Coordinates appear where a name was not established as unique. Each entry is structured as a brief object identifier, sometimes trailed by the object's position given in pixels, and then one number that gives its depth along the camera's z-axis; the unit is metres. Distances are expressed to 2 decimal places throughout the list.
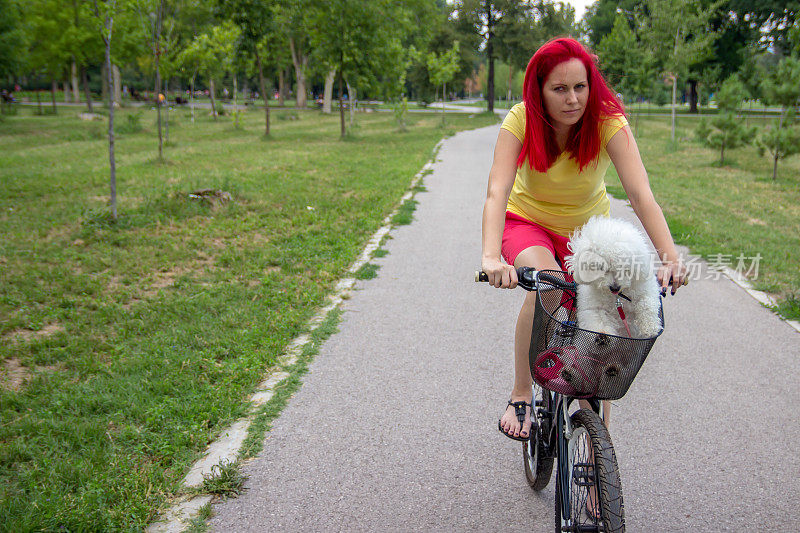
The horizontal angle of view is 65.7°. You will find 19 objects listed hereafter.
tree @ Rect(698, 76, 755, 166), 16.14
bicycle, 2.00
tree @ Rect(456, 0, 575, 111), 43.81
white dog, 1.93
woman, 2.49
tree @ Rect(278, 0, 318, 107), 22.66
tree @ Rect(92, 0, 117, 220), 8.47
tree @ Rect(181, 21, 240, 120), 20.38
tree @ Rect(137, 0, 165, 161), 14.53
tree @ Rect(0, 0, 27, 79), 24.84
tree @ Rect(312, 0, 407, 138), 22.41
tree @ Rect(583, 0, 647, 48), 55.50
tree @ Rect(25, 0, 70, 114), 34.16
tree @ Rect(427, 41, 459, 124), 31.94
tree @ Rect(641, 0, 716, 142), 19.94
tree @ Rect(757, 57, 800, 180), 13.86
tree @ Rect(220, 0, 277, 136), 22.31
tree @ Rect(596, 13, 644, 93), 26.83
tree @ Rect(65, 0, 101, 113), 33.72
